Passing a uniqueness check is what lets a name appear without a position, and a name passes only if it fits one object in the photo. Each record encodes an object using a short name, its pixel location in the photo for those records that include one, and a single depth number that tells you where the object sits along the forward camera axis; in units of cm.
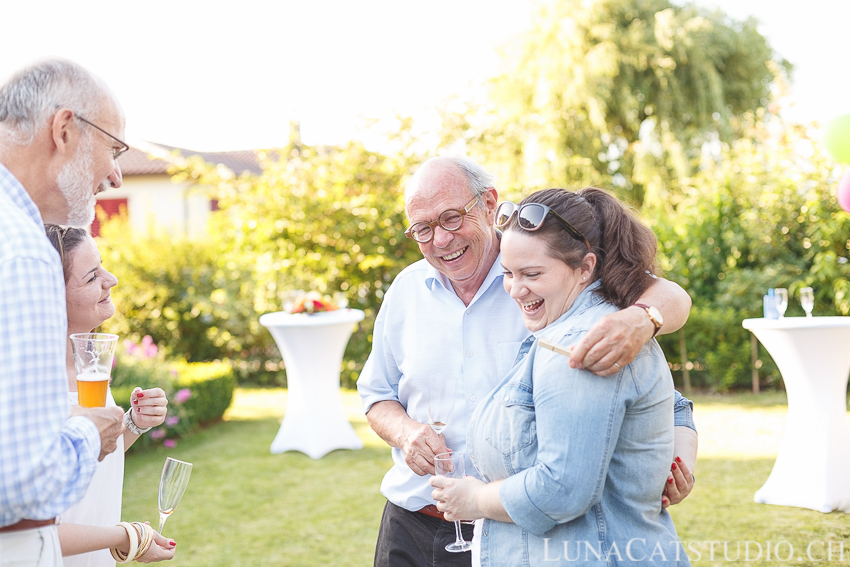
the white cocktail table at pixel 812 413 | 463
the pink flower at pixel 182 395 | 672
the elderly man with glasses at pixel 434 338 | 214
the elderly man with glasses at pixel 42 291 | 117
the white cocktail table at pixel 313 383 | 628
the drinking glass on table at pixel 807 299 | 511
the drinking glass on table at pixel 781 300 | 489
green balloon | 528
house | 2436
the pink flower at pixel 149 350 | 735
